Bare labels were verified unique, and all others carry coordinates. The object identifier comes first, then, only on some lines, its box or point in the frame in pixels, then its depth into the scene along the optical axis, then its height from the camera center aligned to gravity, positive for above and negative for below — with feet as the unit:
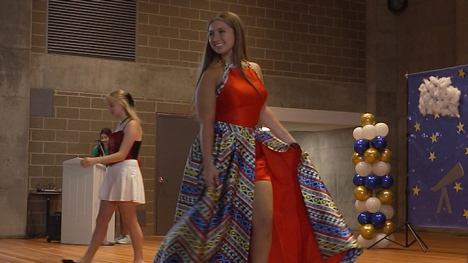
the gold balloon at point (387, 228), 28.43 -3.00
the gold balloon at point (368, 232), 28.17 -3.14
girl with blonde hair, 17.37 -0.77
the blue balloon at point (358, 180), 29.07 -1.17
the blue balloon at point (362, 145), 28.99 +0.24
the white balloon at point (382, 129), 28.71 +0.89
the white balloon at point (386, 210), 28.71 -2.32
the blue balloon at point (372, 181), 28.53 -1.18
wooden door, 36.55 -0.81
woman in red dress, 10.50 -0.60
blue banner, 25.14 +0.17
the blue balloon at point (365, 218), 28.66 -2.65
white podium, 29.68 -2.35
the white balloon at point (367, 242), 28.35 -3.56
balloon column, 28.37 -1.32
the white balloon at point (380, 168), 28.40 -0.65
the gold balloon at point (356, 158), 29.26 -0.29
